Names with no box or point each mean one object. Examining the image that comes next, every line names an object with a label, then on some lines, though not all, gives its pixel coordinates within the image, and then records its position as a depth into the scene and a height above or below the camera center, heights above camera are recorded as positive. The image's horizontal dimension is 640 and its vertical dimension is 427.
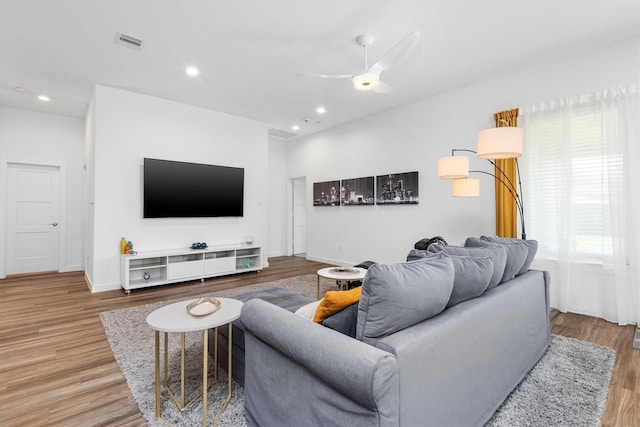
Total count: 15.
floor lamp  2.52 +0.56
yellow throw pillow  1.38 -0.39
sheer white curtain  3.02 +0.20
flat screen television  4.56 +0.50
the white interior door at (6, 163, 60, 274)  5.16 +0.06
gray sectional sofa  1.03 -0.55
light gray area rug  1.67 -1.11
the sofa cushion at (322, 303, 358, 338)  1.33 -0.46
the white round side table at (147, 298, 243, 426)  1.54 -0.56
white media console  4.24 -0.69
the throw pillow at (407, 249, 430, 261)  1.90 -0.24
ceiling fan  2.50 +1.46
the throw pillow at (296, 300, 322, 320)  1.58 -0.50
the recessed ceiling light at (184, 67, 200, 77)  3.76 +1.90
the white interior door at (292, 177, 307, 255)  7.53 +0.07
